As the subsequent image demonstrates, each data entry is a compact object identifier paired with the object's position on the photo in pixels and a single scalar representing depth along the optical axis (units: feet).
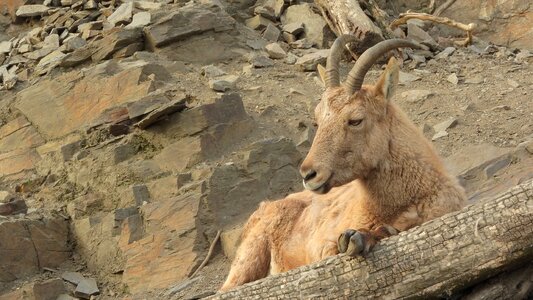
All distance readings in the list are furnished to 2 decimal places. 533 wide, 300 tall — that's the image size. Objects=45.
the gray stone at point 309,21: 61.77
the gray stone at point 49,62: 55.77
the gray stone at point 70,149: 49.47
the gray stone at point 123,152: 47.93
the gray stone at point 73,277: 44.10
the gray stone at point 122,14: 59.75
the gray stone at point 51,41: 59.93
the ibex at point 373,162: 29.66
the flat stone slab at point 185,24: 57.11
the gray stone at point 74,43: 58.13
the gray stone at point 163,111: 47.80
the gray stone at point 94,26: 59.92
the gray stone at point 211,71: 55.11
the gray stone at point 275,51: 59.36
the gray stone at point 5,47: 61.31
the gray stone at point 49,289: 42.19
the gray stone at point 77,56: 55.62
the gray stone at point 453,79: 56.80
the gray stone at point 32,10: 64.44
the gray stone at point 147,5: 60.46
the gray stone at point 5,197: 46.50
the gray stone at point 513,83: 54.61
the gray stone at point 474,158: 40.73
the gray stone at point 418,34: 62.95
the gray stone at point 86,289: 43.16
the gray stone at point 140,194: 45.83
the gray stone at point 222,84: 52.75
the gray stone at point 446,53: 60.87
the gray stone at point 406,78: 57.28
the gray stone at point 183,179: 45.62
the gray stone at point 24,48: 60.75
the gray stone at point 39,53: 59.06
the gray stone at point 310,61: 57.88
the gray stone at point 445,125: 49.99
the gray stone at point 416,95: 54.49
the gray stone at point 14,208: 45.83
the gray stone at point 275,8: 64.28
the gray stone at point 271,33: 62.03
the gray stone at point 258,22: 63.10
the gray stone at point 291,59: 59.00
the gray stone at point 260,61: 57.67
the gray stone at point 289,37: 62.03
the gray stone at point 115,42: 56.08
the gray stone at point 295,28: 62.18
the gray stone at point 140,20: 57.98
